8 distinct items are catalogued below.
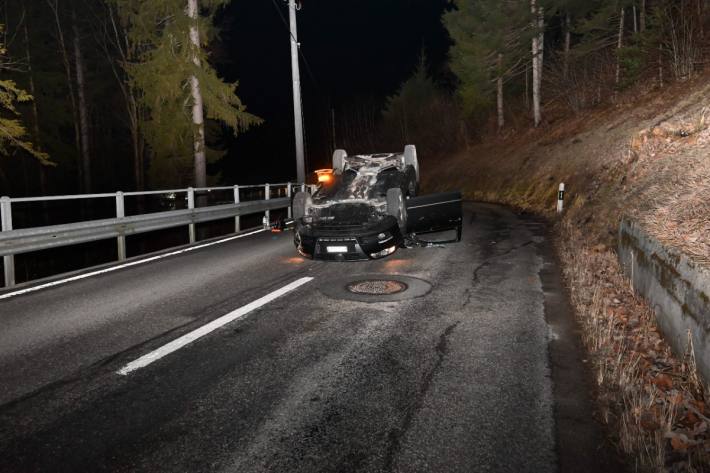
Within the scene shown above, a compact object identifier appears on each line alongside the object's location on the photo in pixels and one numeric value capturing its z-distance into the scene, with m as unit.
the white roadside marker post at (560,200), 14.63
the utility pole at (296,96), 18.66
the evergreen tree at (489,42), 29.16
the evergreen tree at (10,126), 10.70
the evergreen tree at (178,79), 16.61
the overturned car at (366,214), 7.50
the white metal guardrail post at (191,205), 11.30
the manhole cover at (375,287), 5.95
